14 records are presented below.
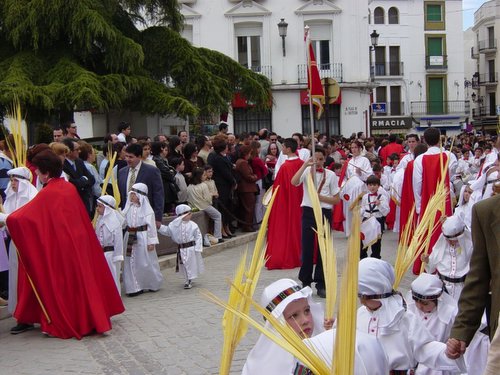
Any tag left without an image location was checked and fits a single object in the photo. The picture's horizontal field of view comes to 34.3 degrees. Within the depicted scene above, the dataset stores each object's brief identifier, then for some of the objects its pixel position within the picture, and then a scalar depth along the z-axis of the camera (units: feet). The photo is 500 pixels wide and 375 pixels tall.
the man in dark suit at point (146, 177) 35.29
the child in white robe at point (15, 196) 28.40
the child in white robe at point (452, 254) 25.38
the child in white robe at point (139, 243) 34.04
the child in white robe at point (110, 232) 31.05
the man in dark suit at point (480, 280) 13.39
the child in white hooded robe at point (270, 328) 12.31
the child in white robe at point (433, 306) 19.25
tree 64.80
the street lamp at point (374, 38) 101.65
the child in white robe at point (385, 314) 15.37
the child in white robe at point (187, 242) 34.86
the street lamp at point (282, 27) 114.21
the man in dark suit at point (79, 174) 33.83
